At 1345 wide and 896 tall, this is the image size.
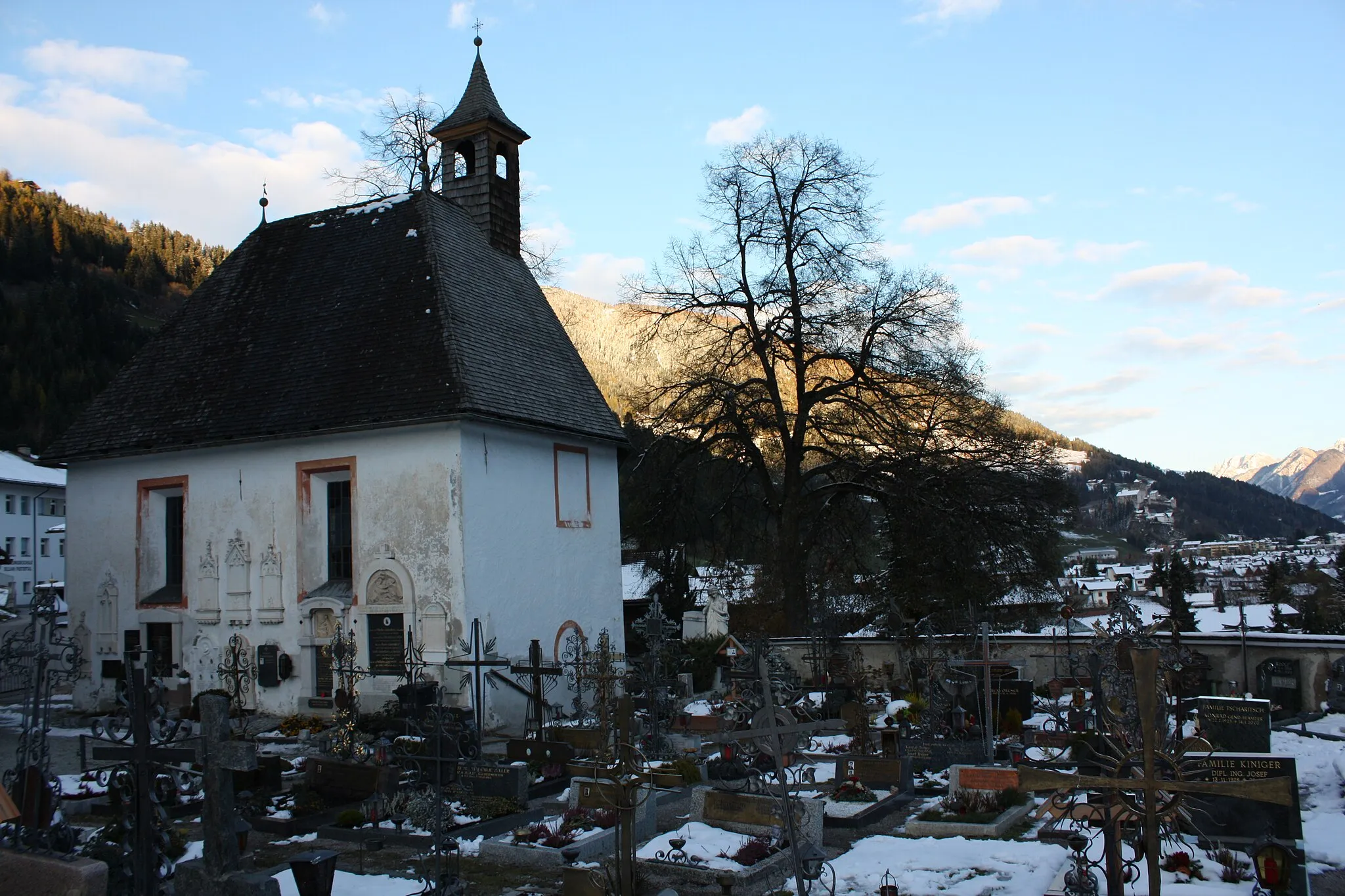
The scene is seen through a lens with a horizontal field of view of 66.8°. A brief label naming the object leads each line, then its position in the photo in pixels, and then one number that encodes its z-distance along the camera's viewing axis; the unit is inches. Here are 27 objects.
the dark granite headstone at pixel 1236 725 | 441.4
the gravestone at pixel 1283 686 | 673.6
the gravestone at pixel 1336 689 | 633.0
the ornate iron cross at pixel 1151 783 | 203.0
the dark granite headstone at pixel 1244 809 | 316.8
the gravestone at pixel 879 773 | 474.3
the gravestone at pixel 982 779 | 434.6
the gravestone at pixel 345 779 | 448.1
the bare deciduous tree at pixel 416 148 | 1223.5
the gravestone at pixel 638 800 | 385.1
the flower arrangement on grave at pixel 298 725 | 664.4
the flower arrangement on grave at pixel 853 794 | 452.8
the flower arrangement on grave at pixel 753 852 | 343.0
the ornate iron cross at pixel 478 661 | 538.0
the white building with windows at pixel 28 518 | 1962.4
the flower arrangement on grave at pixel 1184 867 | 308.8
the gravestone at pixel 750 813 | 371.9
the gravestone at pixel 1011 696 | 631.2
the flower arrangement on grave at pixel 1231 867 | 305.3
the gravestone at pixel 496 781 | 448.5
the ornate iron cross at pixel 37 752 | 310.7
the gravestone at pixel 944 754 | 520.1
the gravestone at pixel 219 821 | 280.2
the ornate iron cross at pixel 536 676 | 603.8
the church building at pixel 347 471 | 708.0
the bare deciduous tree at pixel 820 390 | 967.6
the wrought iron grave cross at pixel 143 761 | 289.7
